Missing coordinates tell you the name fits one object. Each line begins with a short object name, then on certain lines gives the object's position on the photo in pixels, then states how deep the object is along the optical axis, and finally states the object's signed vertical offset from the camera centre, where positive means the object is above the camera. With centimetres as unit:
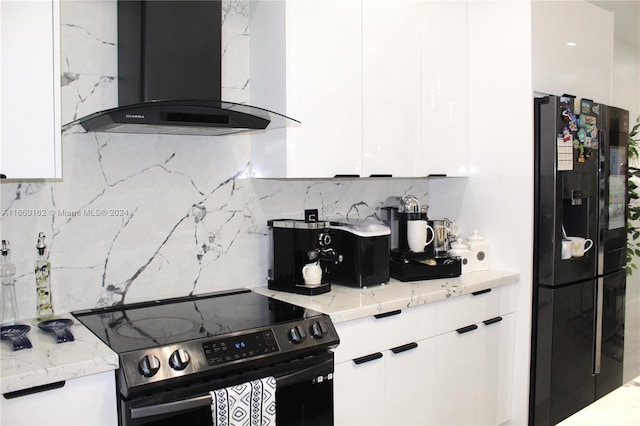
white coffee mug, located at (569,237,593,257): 283 -25
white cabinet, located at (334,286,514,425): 219 -76
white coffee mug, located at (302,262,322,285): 243 -34
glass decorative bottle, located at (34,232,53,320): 198 -32
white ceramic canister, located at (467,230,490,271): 292 -29
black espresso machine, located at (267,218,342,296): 241 -25
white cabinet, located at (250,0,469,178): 234 +54
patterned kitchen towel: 168 -66
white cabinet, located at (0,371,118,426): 149 -59
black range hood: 197 +51
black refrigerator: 274 -29
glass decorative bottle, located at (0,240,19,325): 190 -33
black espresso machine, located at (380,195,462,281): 270 -30
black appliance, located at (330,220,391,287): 252 -26
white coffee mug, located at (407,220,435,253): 279 -19
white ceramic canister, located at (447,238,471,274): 288 -30
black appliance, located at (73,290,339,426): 161 -51
